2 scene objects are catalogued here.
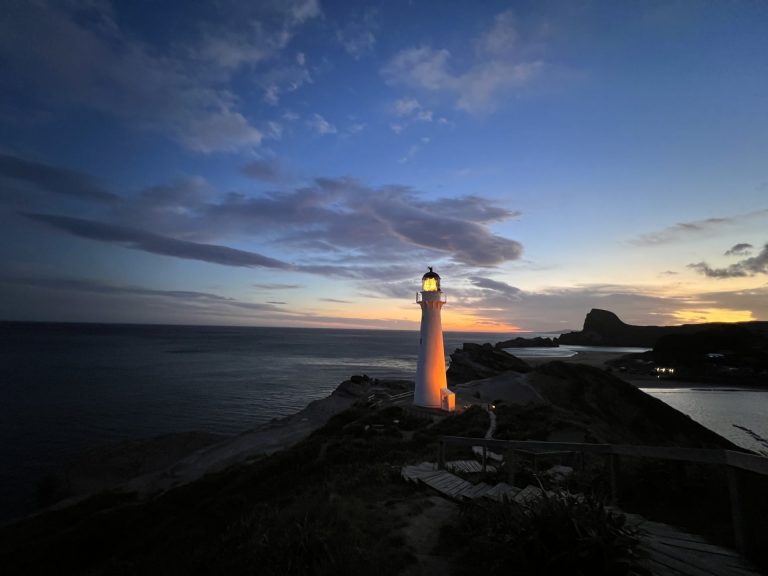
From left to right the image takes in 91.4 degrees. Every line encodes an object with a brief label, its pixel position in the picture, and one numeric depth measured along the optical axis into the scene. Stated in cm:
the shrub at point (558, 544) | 380
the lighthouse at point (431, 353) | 2361
